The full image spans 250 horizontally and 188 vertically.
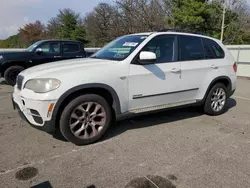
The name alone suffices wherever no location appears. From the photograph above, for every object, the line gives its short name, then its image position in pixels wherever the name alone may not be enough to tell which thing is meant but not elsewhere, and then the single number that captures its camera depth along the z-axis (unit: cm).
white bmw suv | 281
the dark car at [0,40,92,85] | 733
